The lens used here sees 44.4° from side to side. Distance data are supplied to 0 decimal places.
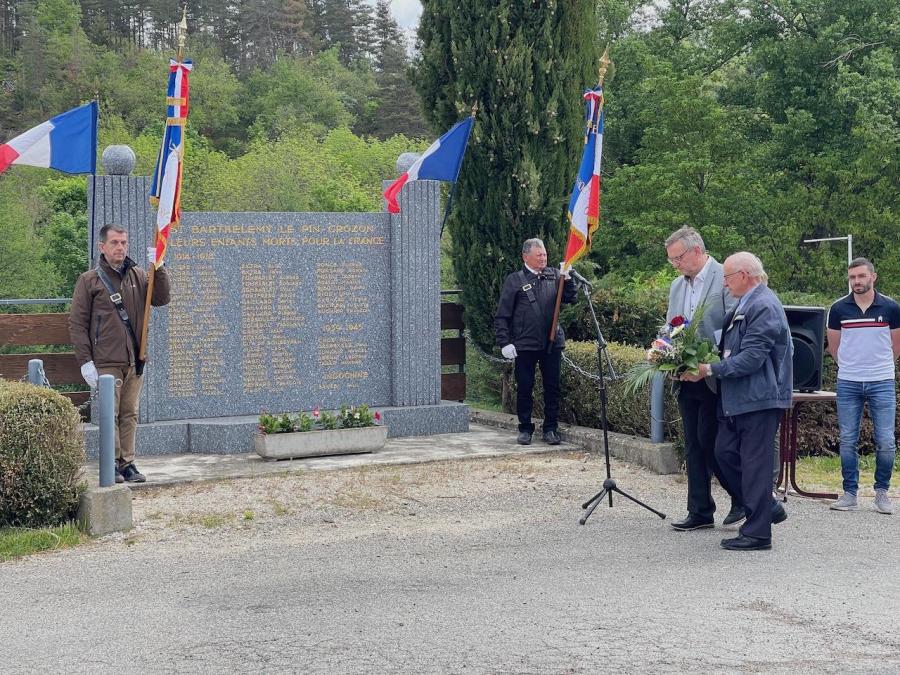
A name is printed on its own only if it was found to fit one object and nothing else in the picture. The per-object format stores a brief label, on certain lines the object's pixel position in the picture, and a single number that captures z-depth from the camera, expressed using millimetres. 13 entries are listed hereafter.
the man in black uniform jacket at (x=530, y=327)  10305
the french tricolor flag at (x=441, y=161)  10859
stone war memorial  10062
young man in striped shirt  8016
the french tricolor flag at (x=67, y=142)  9508
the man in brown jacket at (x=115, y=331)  8312
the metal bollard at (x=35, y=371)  8453
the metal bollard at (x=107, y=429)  7156
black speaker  8414
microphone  7862
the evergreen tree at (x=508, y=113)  11711
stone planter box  9420
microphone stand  7488
